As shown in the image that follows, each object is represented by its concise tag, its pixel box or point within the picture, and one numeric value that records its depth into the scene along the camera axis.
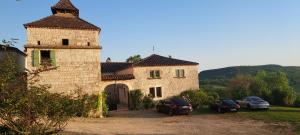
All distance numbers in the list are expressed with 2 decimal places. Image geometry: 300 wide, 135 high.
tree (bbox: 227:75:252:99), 37.06
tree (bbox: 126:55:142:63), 58.14
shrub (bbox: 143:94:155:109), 28.89
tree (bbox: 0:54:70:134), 9.26
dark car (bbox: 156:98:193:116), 22.67
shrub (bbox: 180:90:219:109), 28.45
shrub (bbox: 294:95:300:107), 32.09
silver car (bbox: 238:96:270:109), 24.81
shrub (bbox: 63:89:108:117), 21.97
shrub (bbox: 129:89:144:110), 28.44
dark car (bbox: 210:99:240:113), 23.62
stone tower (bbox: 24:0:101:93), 21.83
